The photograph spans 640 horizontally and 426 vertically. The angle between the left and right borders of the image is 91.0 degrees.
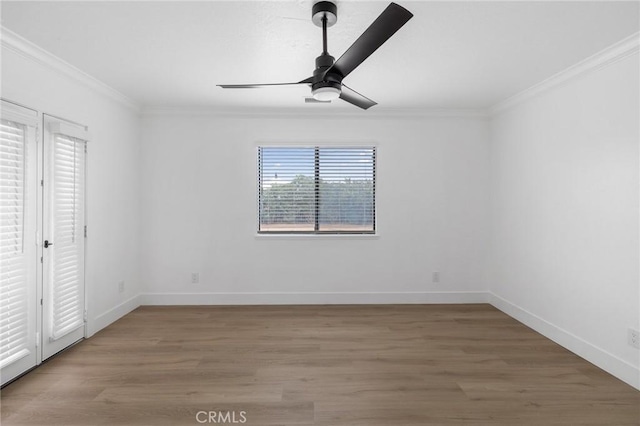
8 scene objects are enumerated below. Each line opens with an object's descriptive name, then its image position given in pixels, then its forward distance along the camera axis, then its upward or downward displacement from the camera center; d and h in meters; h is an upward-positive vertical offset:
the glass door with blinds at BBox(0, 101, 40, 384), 2.21 -0.22
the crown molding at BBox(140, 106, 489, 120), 3.95 +1.28
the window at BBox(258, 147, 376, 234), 4.16 +0.31
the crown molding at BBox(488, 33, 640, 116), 2.28 +1.25
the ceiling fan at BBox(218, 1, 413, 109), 1.51 +0.90
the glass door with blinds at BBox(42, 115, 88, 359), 2.59 -0.21
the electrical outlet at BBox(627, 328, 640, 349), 2.27 -0.89
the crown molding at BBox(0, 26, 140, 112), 2.21 +1.22
